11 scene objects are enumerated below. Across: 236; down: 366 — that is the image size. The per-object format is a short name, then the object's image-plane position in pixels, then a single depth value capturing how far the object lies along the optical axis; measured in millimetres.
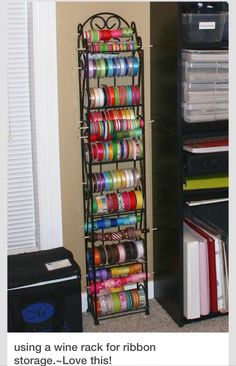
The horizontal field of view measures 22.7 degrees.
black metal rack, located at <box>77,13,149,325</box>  2943
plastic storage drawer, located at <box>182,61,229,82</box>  2828
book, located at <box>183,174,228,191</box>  3012
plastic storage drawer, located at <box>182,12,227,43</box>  2816
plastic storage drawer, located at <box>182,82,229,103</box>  2848
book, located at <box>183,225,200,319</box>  3031
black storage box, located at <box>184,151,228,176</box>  2927
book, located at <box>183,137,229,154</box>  2893
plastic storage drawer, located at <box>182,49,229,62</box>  2803
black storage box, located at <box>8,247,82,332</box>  2766
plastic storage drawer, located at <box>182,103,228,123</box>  2875
